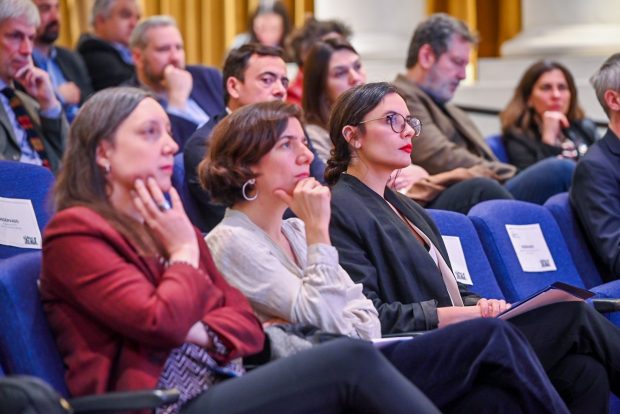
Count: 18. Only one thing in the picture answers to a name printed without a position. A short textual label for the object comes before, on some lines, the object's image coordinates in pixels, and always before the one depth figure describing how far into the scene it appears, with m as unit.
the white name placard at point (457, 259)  5.41
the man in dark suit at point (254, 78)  6.56
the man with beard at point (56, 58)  8.43
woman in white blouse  3.95
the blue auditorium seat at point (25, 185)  4.92
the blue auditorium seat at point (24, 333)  3.43
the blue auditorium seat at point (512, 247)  5.78
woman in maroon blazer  3.36
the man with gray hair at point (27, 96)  6.40
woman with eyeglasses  4.54
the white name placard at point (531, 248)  5.89
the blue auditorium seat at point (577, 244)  6.17
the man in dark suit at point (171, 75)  7.82
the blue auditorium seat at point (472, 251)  5.58
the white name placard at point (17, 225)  4.89
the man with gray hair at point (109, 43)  9.03
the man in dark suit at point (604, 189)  6.00
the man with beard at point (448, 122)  7.31
